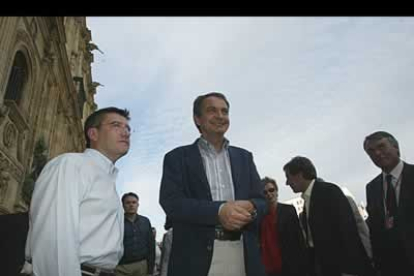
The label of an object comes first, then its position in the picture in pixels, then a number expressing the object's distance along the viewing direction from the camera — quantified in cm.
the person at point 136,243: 528
